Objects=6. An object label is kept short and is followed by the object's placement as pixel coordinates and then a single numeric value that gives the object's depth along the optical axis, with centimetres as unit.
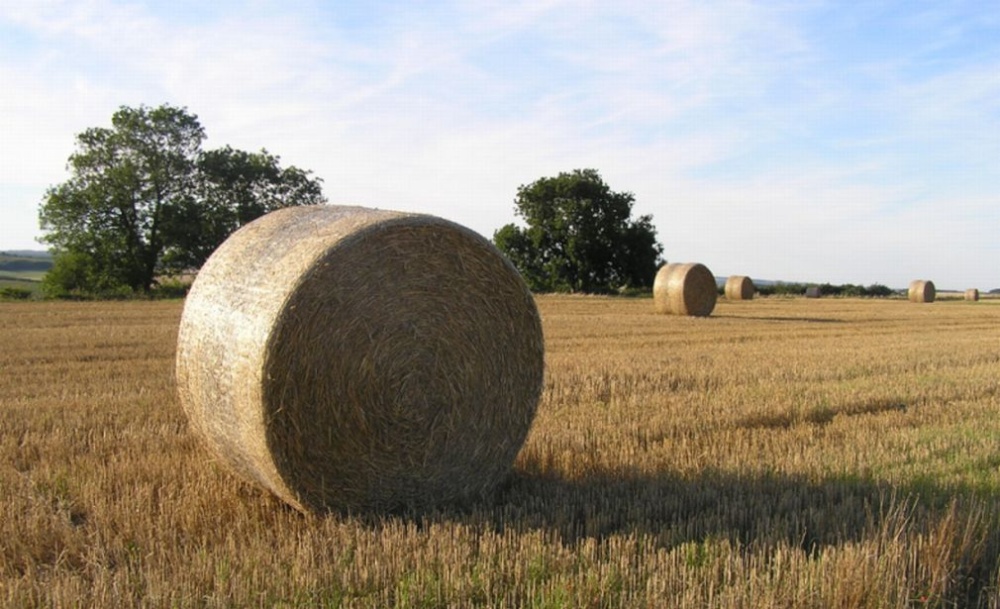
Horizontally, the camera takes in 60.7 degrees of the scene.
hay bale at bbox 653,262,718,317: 2102
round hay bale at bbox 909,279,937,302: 3700
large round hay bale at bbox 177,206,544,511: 443
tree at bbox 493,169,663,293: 4162
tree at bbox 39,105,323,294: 3133
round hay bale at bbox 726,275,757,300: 3416
